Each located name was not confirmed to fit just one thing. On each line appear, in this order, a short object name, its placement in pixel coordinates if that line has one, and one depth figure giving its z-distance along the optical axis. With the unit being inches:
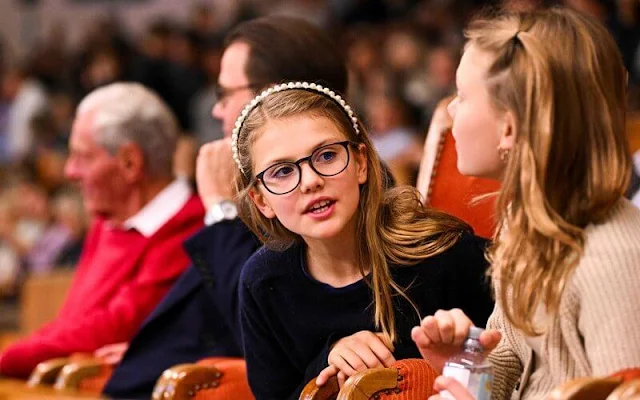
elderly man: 204.7
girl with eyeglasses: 128.9
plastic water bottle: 104.8
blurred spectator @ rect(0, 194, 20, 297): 428.0
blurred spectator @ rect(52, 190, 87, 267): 409.5
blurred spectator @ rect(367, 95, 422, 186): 378.3
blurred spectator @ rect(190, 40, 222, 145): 496.3
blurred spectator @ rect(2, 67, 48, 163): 585.5
